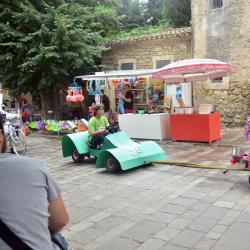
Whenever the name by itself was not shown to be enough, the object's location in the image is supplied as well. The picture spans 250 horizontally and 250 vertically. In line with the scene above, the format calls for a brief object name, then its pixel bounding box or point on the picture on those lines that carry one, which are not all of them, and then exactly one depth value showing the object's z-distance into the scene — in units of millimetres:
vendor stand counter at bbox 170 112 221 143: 10273
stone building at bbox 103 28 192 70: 15930
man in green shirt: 8205
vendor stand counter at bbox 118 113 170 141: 11266
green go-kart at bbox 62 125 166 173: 7305
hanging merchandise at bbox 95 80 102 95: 14642
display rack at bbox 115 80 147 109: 16484
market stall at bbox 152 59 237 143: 9836
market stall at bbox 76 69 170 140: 11359
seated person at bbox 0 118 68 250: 1669
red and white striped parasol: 9734
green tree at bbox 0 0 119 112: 14492
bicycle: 9516
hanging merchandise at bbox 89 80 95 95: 15088
